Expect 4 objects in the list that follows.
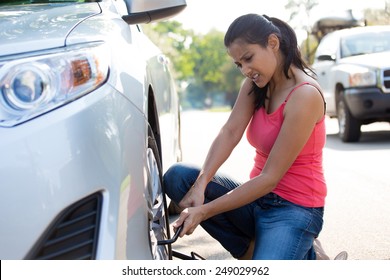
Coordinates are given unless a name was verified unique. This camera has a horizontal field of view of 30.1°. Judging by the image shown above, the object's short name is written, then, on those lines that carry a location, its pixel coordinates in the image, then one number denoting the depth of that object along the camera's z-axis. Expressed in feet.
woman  9.70
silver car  6.37
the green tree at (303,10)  128.36
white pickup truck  33.47
